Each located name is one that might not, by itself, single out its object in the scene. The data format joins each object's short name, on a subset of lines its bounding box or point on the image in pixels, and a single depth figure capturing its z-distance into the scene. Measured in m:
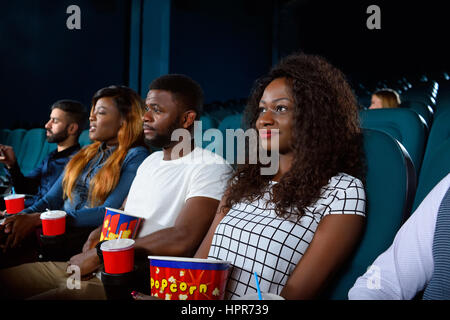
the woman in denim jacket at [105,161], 1.37
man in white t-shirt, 0.96
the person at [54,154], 1.88
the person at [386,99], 2.26
